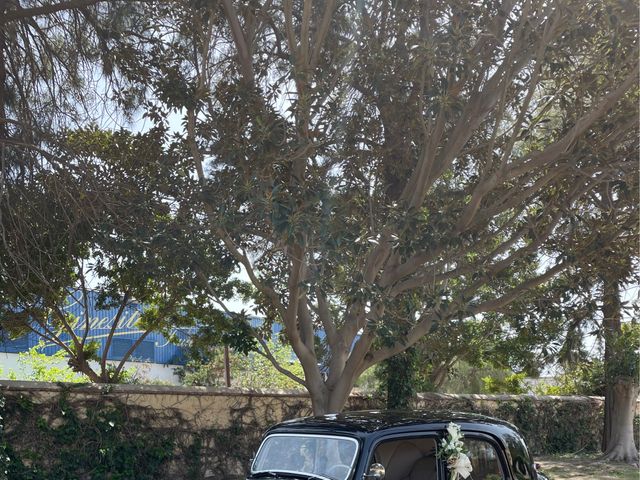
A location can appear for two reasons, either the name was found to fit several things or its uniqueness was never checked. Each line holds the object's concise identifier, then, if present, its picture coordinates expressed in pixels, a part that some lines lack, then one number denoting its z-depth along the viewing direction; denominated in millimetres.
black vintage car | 6113
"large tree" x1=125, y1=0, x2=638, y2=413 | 9633
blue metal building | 24406
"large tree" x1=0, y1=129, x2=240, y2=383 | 10445
